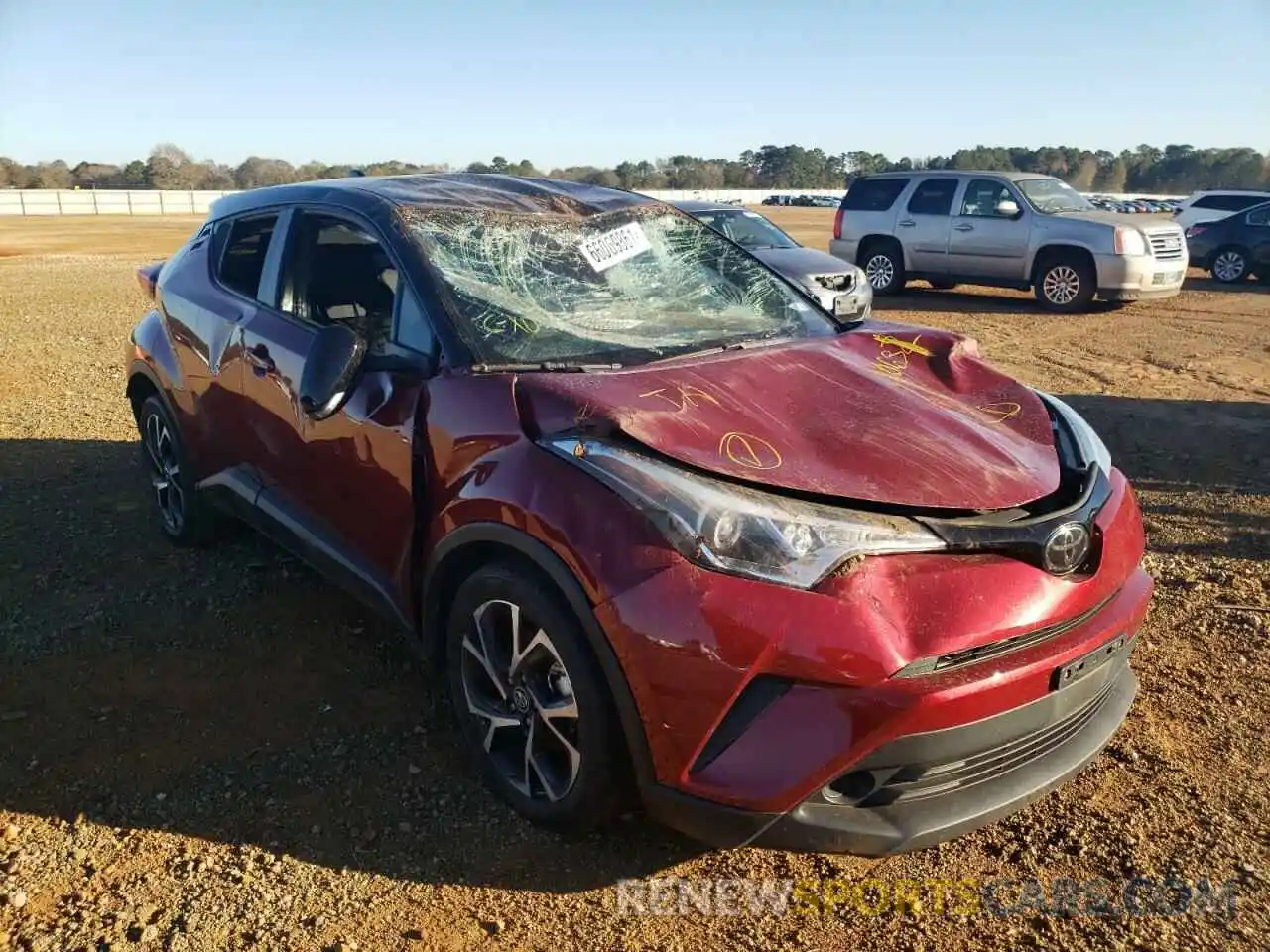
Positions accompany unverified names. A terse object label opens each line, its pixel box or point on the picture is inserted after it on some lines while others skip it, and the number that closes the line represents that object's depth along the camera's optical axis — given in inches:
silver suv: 486.3
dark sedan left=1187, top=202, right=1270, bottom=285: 653.9
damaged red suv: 85.8
